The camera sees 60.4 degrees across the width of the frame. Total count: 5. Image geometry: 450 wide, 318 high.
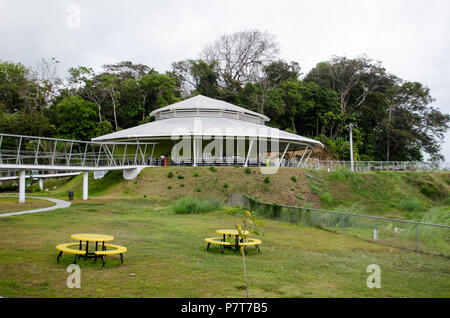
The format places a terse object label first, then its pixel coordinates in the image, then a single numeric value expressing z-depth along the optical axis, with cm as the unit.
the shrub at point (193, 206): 2095
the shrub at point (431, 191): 3844
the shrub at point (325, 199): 3225
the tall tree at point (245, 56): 7150
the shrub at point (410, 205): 3189
